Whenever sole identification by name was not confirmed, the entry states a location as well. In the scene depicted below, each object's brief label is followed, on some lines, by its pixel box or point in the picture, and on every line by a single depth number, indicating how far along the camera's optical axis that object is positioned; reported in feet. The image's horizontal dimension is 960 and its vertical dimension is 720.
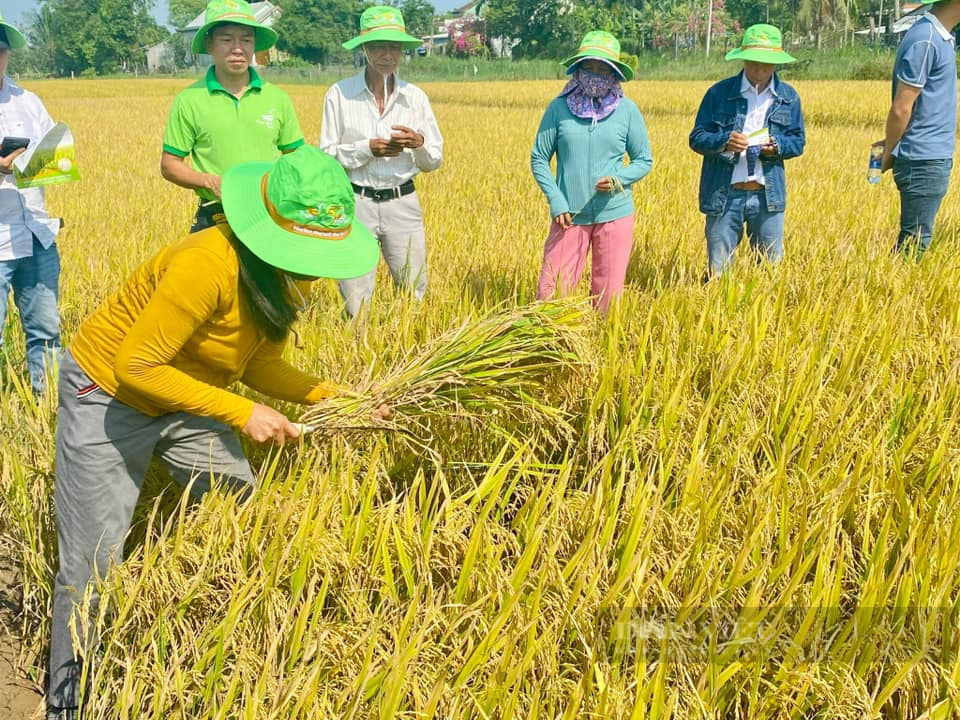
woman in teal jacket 10.83
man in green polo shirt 10.33
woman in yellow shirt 5.13
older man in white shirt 10.98
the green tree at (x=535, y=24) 188.44
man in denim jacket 12.06
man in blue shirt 11.44
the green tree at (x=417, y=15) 263.29
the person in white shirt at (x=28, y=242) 9.43
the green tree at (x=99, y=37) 238.89
